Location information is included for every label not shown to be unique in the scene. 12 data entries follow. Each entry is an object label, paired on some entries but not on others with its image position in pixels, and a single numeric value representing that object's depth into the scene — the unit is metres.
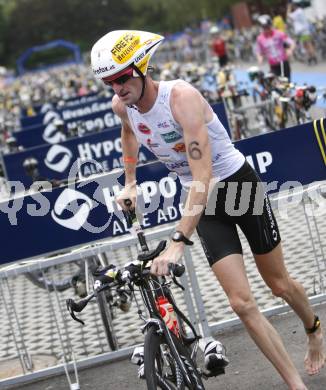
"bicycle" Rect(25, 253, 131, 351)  6.74
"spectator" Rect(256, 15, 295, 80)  17.59
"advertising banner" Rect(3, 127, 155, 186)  11.31
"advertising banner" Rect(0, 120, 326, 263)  6.43
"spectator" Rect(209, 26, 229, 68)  27.88
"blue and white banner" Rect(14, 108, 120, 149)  15.27
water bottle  4.56
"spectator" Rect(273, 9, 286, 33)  26.81
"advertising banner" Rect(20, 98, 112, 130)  18.56
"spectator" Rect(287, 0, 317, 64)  30.65
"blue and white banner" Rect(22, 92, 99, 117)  24.15
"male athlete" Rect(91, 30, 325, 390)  4.45
